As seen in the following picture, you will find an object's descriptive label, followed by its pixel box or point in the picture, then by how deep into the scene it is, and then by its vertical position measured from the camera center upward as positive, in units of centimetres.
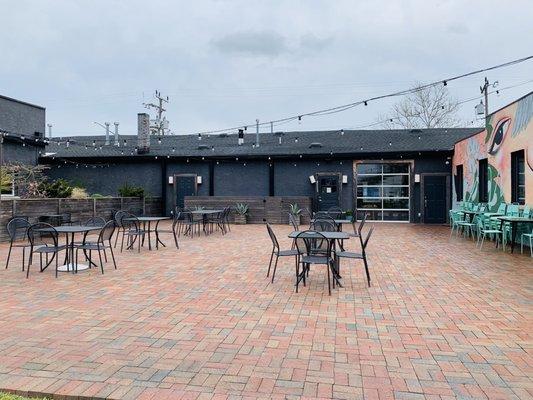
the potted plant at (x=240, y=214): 1529 -59
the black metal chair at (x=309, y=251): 509 -72
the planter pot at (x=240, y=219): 1529 -77
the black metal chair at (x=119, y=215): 956 -40
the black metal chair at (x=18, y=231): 652 -74
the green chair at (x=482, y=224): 966 -64
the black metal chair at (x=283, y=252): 551 -73
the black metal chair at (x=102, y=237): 609 -58
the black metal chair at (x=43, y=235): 582 -53
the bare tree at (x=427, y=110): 2638 +543
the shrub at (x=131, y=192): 1586 +23
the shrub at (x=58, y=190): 1332 +26
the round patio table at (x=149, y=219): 848 -43
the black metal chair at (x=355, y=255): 535 -74
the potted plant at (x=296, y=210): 1466 -44
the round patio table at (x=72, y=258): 607 -90
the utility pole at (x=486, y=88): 2461 +628
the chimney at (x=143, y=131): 1854 +293
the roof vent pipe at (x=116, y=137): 2037 +295
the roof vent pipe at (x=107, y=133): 2073 +317
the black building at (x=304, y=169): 1609 +117
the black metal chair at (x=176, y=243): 870 -93
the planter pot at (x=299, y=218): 1469 -73
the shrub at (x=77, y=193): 1411 +18
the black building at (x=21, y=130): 1485 +253
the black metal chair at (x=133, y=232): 834 -67
